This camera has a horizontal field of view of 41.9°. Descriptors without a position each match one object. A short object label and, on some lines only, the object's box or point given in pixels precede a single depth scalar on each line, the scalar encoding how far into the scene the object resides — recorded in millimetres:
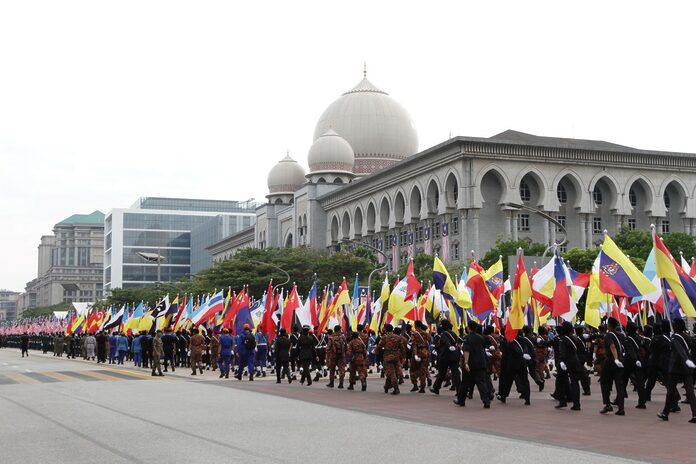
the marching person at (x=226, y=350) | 28094
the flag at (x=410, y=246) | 72688
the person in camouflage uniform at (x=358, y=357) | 21703
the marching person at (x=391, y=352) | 20203
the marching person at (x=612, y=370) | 15195
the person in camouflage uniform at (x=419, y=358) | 21109
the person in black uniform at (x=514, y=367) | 17406
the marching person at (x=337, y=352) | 22906
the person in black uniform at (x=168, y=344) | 31406
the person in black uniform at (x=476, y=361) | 16656
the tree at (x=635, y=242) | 50344
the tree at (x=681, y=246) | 51812
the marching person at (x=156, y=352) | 27969
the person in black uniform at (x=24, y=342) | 52062
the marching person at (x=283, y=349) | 24375
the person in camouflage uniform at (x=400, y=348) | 20234
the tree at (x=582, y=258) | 48031
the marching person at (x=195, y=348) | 28984
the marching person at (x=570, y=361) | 16047
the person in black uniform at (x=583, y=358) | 16834
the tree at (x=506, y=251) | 51750
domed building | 64188
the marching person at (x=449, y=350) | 18828
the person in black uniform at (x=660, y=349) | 15133
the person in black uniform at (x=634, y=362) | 15891
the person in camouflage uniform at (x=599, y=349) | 20316
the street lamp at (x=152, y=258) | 139250
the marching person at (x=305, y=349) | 23547
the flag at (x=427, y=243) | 69375
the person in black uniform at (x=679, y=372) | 14000
